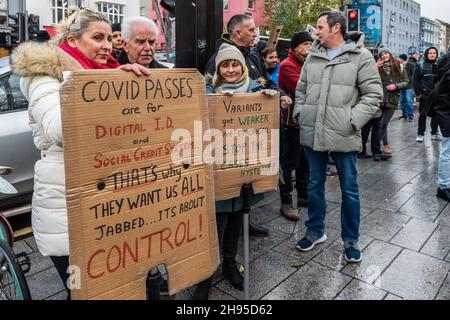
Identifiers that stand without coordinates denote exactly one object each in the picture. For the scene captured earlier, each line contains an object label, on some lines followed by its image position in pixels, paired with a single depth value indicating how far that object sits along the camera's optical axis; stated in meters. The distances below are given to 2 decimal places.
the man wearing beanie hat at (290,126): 4.16
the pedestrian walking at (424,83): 8.02
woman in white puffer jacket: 1.64
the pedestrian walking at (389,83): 6.97
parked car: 3.86
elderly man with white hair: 2.49
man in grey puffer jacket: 3.01
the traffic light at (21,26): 9.59
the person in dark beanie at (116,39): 3.60
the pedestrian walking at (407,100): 11.82
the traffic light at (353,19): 10.11
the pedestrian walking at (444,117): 4.59
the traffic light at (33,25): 10.98
